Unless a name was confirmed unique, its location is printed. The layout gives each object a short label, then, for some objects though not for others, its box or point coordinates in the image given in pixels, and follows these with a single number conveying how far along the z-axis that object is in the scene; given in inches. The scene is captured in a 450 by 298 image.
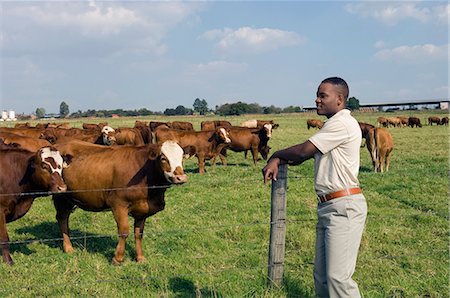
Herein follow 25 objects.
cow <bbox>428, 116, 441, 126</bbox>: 2255.2
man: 147.5
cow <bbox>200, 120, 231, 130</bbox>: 1281.7
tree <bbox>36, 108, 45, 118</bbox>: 6394.2
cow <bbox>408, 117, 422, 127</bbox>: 2124.4
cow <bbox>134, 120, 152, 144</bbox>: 898.1
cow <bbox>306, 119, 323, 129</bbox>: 1936.5
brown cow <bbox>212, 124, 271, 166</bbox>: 754.8
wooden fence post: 183.0
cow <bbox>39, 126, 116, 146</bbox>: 714.8
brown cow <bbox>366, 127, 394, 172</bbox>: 627.2
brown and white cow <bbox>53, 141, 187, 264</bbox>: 253.0
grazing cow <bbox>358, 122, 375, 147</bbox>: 786.7
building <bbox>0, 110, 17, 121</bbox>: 4148.6
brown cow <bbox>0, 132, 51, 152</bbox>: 527.5
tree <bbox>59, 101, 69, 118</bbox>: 6953.7
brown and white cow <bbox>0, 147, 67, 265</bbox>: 260.5
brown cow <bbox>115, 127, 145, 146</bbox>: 804.0
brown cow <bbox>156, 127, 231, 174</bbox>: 685.3
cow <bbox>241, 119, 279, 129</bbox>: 1464.4
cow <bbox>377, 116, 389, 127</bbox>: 2125.7
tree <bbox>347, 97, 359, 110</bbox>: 3129.7
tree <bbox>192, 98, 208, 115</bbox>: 6555.1
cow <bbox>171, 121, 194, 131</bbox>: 1230.9
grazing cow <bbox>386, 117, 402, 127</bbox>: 2182.6
